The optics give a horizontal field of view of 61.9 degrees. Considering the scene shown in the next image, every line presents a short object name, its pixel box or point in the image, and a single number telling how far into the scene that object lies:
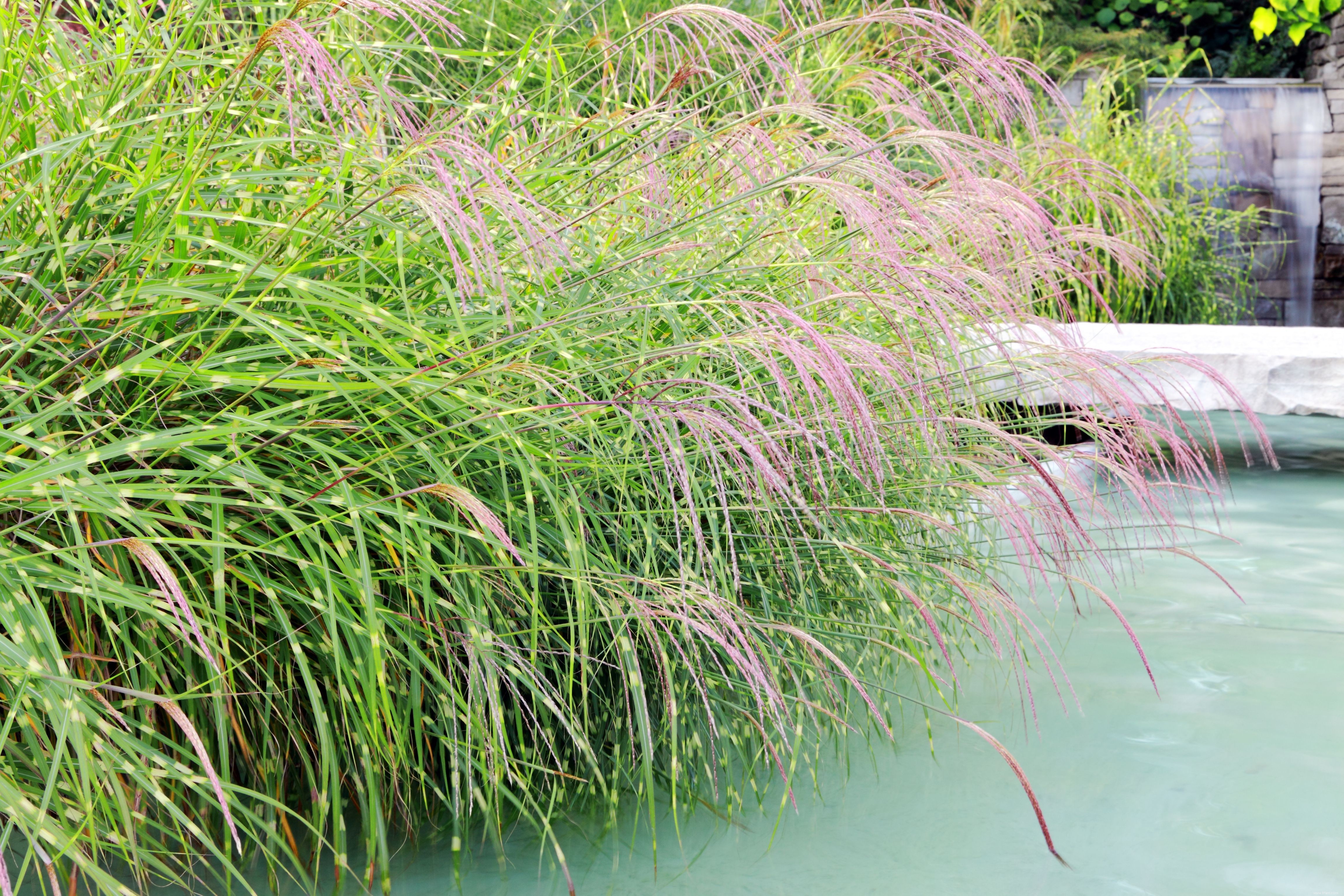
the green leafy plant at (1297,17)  8.70
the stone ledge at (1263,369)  3.94
